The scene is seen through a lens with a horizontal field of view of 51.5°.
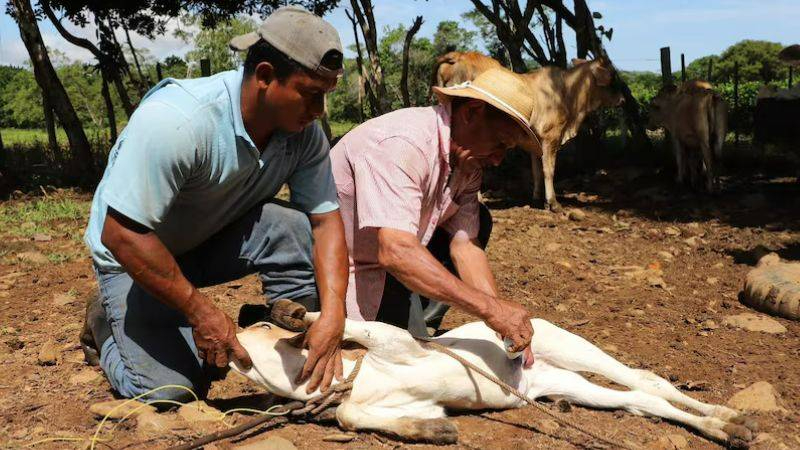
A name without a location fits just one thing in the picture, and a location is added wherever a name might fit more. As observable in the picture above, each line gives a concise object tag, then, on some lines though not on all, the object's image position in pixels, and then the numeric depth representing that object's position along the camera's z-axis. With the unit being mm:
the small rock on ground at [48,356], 4275
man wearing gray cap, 2955
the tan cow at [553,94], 9914
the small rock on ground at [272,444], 3041
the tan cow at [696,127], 10203
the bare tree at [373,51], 12180
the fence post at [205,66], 11891
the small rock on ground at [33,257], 6762
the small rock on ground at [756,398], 3660
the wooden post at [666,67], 12469
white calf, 3248
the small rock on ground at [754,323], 5051
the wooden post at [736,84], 12895
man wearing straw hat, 3203
